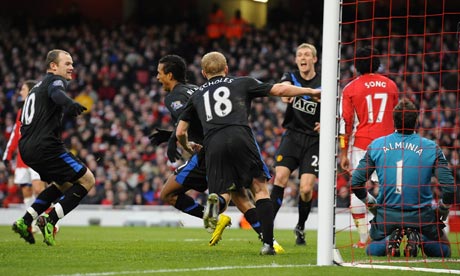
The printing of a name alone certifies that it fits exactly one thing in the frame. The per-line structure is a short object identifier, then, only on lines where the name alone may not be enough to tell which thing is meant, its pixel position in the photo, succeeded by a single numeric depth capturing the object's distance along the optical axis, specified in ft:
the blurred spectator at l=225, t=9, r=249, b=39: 182.91
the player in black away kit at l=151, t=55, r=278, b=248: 58.59
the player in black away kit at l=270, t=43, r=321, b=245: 68.28
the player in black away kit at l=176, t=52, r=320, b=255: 53.21
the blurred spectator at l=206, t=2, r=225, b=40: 184.81
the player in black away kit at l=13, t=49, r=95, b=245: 64.13
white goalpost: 45.47
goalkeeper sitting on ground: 55.36
